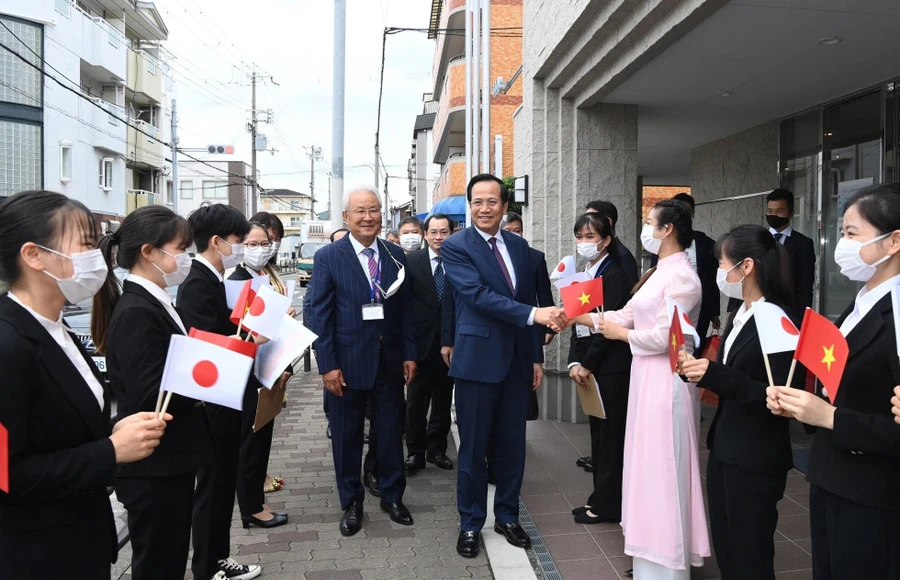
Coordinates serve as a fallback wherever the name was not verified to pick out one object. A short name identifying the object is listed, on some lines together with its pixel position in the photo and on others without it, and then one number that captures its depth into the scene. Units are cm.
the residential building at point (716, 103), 486
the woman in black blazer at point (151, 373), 242
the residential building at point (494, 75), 2228
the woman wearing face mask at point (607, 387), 439
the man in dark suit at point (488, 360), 404
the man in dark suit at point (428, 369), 585
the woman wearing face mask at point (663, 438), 336
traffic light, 3173
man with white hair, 439
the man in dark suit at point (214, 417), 345
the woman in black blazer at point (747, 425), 267
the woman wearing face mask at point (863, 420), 209
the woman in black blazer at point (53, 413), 180
